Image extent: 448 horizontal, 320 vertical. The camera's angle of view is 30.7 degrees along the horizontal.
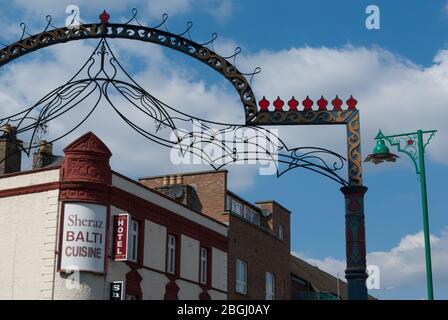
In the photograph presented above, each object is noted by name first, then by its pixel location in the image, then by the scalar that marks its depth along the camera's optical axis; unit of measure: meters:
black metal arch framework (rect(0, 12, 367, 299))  15.03
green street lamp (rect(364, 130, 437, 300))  18.25
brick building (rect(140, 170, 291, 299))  40.16
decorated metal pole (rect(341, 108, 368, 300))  14.69
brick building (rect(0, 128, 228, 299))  28.03
